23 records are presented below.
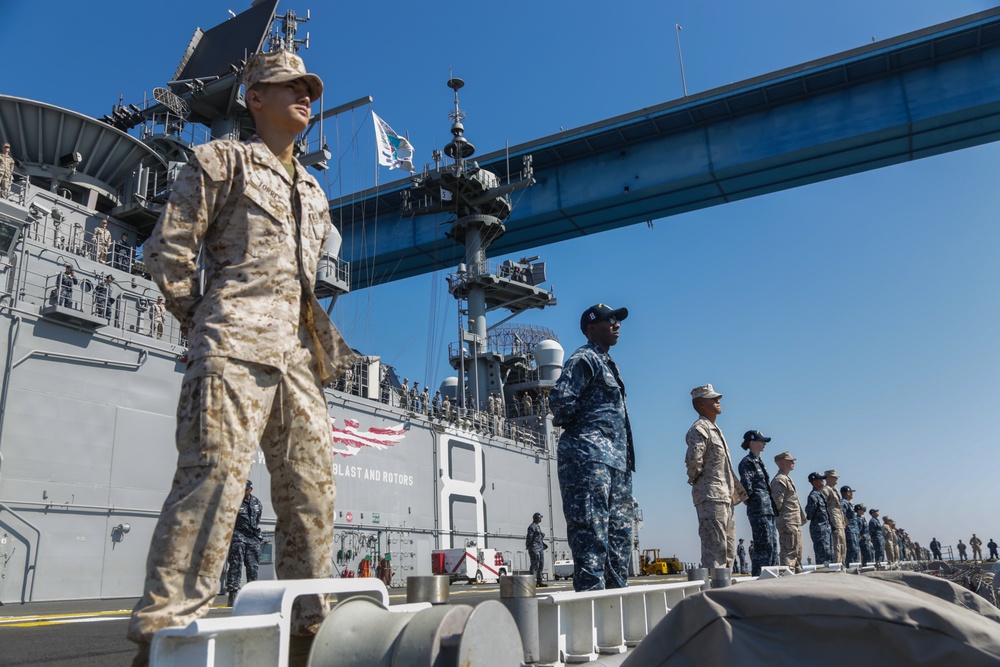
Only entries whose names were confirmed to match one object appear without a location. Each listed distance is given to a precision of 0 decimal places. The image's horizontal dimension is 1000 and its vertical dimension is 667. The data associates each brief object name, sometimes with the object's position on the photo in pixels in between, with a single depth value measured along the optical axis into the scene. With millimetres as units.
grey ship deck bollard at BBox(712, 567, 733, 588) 4184
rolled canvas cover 1177
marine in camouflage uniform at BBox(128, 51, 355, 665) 2027
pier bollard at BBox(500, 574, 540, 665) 2570
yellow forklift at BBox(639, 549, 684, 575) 29053
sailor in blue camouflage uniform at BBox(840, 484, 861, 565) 15534
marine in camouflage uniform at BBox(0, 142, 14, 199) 13312
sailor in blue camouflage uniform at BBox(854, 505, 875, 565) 17820
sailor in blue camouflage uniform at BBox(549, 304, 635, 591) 4078
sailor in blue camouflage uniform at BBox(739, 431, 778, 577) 8555
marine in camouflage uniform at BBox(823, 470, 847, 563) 13664
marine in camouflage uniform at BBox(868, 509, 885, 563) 19956
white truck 19484
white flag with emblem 23859
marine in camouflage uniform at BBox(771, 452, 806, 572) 10508
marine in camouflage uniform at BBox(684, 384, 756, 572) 6457
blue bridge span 18609
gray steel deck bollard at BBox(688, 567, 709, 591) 4301
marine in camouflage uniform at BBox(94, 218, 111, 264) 15820
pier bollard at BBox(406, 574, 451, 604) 2109
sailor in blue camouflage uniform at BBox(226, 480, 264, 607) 10008
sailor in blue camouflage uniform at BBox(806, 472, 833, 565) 12234
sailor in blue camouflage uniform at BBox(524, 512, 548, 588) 15781
